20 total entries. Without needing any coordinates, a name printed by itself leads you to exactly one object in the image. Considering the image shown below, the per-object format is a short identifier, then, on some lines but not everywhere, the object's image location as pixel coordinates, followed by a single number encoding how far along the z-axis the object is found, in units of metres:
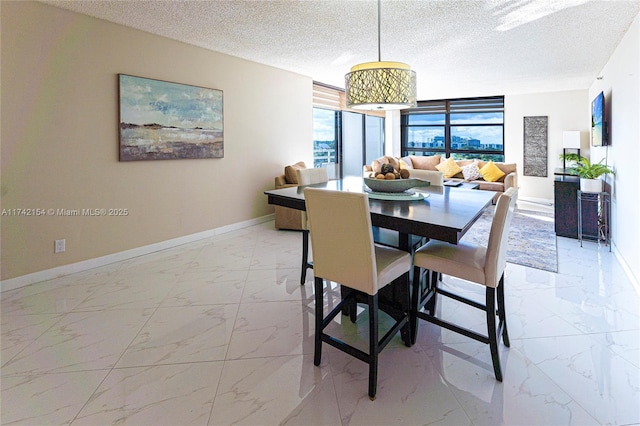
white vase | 4.16
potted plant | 4.16
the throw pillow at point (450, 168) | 7.85
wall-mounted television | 4.41
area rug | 3.74
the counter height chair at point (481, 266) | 1.83
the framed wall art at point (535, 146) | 7.61
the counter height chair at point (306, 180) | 3.08
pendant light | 2.39
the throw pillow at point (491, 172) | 7.14
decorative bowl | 2.43
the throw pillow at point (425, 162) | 8.56
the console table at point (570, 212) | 4.38
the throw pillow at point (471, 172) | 7.44
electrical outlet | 3.34
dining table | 1.69
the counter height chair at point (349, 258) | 1.72
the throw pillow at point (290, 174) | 5.24
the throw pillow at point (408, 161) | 8.40
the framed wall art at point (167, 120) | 3.77
